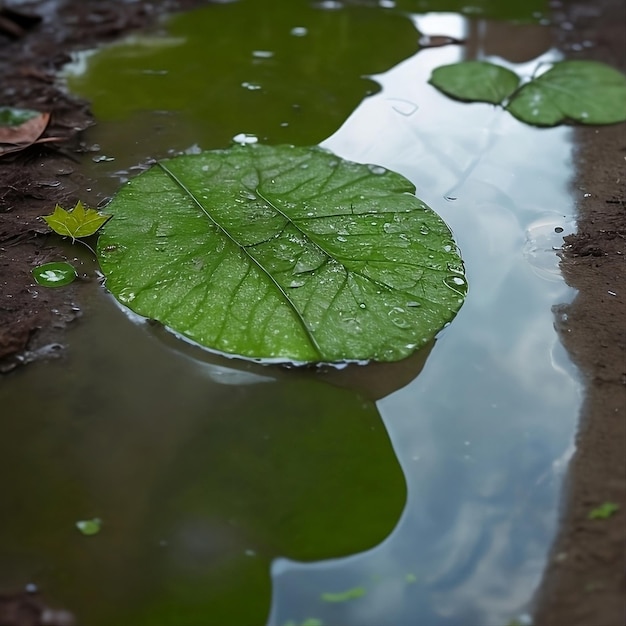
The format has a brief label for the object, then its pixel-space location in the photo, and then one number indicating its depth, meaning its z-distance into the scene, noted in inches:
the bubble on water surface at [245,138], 31.3
